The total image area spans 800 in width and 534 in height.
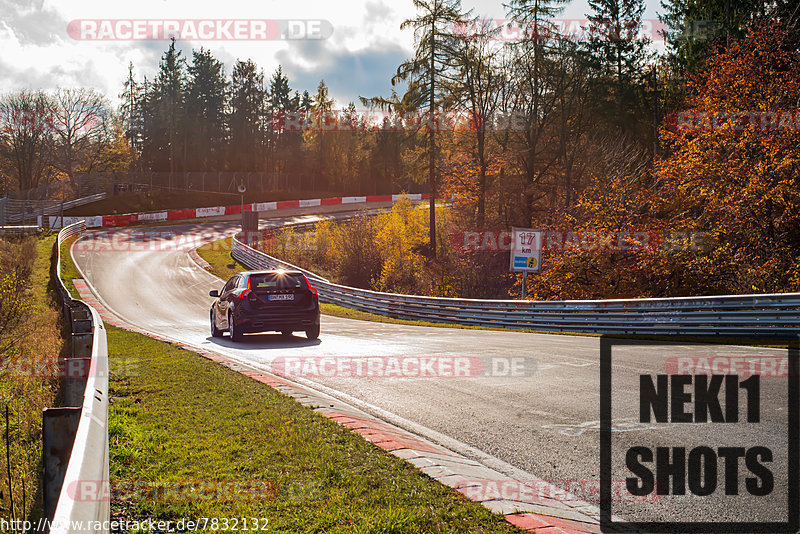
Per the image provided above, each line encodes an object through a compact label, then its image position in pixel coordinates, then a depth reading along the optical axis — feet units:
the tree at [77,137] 244.83
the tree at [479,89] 135.44
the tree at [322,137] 298.00
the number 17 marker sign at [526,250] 75.61
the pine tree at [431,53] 130.31
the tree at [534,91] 133.69
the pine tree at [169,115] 256.32
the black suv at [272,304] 47.37
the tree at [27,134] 233.96
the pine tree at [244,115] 294.46
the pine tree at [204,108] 278.26
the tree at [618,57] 155.12
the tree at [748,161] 73.46
